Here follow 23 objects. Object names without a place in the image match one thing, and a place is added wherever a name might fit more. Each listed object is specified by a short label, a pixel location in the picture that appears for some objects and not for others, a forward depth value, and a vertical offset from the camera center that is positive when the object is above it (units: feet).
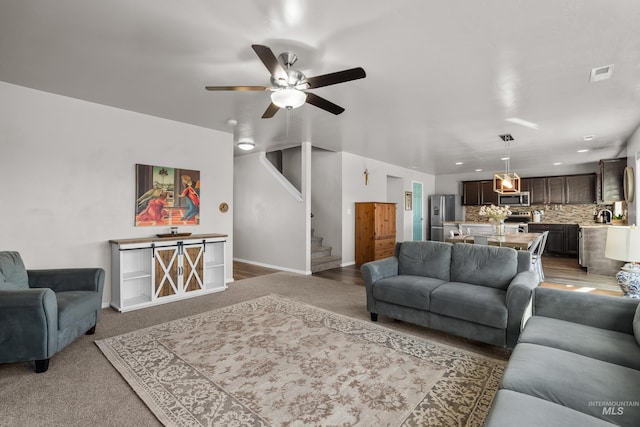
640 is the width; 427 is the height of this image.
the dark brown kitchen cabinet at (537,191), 29.84 +2.34
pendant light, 18.34 +2.18
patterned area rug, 6.33 -3.97
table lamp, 7.68 -0.93
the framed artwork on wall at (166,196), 14.47 +0.98
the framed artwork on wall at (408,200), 30.94 +1.52
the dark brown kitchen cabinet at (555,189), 29.01 +2.43
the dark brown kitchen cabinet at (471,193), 33.60 +2.44
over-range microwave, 30.81 +1.62
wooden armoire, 23.02 -1.18
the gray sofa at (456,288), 8.85 -2.42
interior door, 33.06 +0.25
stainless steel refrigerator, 34.40 +0.48
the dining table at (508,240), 15.73 -1.34
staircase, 21.04 -3.01
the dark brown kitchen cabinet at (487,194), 32.40 +2.22
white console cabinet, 13.11 -2.45
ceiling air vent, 9.52 +4.46
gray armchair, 7.59 -2.45
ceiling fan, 7.67 +3.53
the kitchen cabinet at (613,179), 21.15 +2.49
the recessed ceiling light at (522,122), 14.80 +4.54
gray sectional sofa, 4.12 -2.54
